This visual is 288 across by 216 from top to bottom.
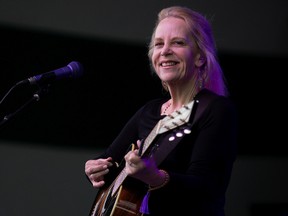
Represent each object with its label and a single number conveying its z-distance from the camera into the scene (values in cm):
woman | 511
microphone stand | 536
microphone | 538
